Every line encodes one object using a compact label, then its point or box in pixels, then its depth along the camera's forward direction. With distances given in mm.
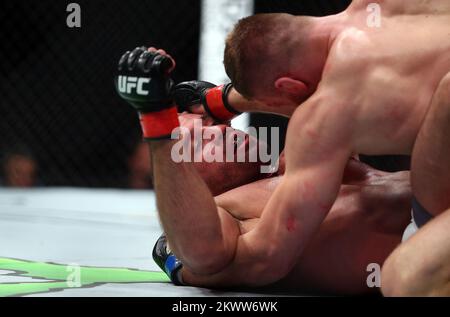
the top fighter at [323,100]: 4509
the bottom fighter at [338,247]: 4674
